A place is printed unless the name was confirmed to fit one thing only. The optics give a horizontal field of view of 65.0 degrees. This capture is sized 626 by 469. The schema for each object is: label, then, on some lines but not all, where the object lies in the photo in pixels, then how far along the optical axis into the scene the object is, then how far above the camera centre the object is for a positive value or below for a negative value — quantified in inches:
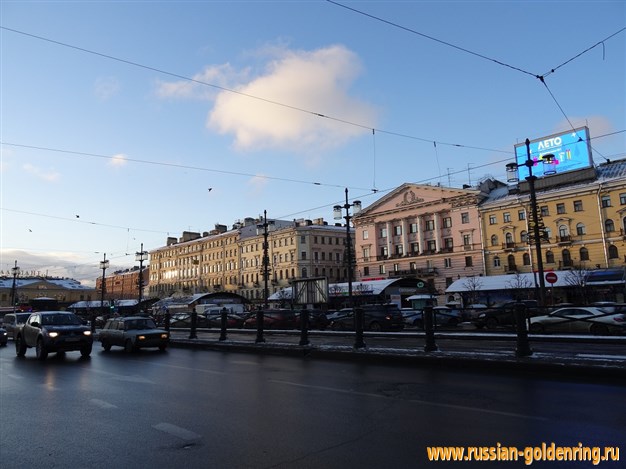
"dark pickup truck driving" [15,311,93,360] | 684.7 -36.8
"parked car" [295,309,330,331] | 1269.9 -56.7
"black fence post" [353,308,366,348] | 610.9 -40.1
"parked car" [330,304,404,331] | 1155.3 -55.9
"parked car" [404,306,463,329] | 1302.9 -65.4
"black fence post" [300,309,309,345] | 689.0 -40.8
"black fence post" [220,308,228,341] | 863.1 -38.5
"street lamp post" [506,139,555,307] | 967.6 +157.9
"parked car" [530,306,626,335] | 729.0 -54.8
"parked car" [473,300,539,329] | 1036.5 -61.9
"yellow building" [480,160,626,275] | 2333.9 +341.3
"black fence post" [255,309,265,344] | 780.1 -42.4
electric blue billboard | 2381.9 +677.5
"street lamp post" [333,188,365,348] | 1453.7 +261.7
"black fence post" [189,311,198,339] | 946.5 -46.1
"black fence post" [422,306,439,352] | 537.3 -38.2
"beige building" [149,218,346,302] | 3929.6 +384.3
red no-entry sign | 1103.5 +25.5
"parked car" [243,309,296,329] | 1172.5 -46.2
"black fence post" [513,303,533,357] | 458.6 -41.4
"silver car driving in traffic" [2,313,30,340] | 863.3 -21.2
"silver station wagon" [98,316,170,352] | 763.4 -45.7
